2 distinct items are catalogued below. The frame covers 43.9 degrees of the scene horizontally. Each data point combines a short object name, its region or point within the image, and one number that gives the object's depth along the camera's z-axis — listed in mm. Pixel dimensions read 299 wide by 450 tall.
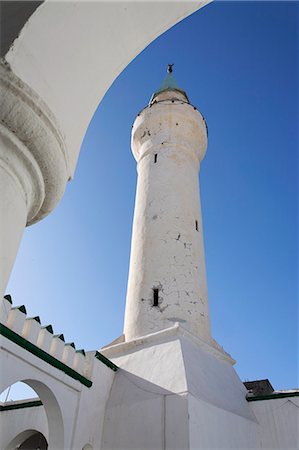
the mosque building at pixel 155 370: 5816
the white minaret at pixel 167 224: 8742
